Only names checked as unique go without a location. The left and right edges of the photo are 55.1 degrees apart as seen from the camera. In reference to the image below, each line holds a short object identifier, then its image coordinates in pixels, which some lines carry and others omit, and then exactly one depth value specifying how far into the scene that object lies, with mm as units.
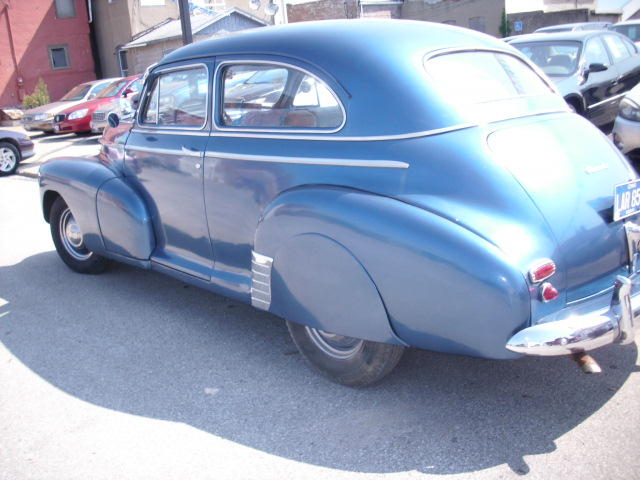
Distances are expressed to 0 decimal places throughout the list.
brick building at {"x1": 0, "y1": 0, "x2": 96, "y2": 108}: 26484
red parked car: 15922
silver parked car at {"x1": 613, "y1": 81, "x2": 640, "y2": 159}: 6047
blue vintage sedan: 2619
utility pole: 8836
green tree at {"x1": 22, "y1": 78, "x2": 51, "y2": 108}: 24312
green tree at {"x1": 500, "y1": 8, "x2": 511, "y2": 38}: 29703
